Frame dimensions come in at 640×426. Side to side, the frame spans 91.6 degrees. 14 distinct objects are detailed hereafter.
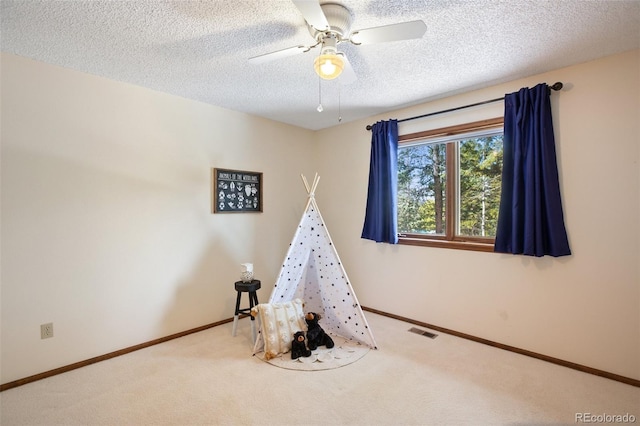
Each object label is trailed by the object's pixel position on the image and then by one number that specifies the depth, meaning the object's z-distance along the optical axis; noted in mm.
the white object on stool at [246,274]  3139
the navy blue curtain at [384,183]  3490
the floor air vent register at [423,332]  3105
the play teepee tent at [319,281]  2957
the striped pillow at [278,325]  2633
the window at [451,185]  2994
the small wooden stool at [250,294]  3035
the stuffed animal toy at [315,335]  2740
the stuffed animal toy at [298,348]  2617
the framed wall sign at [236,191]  3437
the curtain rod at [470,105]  2469
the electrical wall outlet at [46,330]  2377
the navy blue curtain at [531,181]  2486
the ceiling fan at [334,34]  1554
